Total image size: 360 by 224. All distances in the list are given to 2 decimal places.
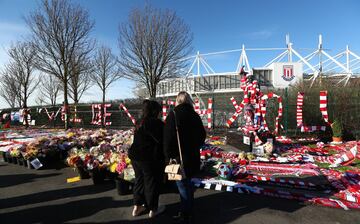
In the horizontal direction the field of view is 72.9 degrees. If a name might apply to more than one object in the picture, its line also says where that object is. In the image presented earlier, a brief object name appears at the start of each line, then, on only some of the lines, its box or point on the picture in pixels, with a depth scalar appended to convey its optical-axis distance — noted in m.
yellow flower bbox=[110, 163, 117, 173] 5.57
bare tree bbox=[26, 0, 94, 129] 13.99
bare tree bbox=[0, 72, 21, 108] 25.48
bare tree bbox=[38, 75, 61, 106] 37.51
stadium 43.03
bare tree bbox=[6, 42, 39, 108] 19.95
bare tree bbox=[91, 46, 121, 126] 27.80
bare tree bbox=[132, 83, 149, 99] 44.35
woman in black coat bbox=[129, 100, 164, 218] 3.68
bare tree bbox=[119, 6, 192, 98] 16.28
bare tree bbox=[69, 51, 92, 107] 15.63
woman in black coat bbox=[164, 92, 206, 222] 3.36
